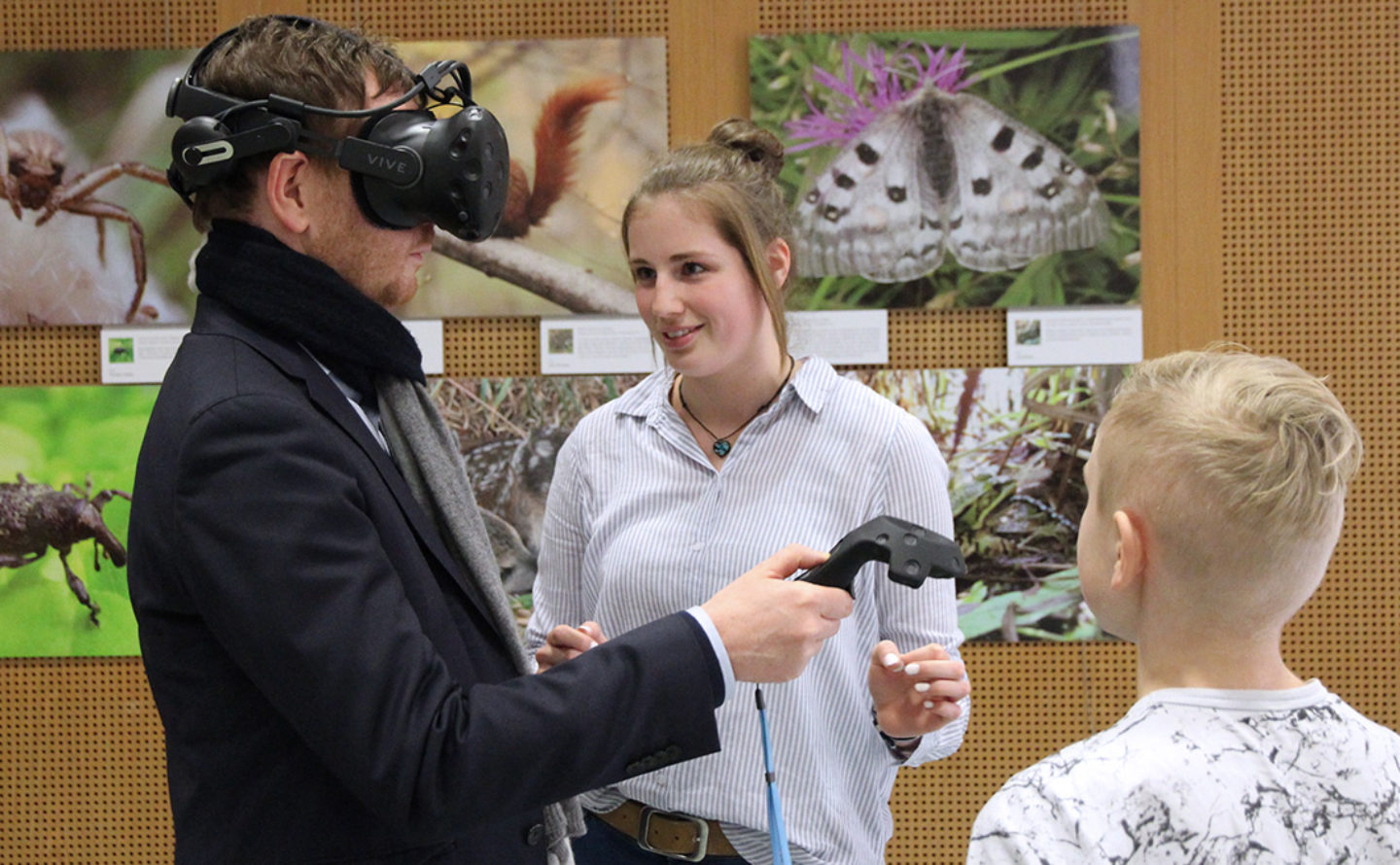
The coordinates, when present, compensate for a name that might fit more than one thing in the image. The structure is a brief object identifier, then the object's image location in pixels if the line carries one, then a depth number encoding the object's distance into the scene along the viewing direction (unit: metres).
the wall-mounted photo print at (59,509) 3.48
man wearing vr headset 1.09
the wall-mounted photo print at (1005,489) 3.37
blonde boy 1.02
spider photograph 3.45
